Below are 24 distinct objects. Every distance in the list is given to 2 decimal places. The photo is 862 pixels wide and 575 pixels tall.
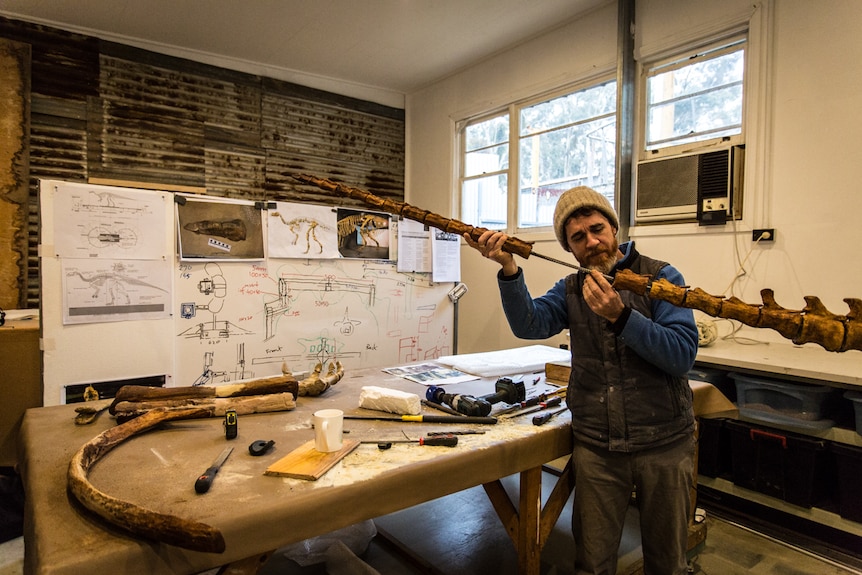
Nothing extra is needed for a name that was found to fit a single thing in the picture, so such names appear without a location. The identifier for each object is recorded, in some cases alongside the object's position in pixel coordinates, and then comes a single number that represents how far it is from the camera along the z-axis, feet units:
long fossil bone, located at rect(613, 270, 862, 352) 3.58
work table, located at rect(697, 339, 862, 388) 6.84
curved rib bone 2.69
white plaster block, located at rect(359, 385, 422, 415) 5.25
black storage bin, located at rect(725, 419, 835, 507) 7.48
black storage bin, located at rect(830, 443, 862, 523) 7.10
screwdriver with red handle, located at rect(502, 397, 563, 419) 5.50
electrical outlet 9.47
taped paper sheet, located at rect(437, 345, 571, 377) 7.49
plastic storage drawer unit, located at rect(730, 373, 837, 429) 7.43
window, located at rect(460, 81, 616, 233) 12.91
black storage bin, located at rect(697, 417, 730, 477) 8.71
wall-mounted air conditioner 9.95
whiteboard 8.55
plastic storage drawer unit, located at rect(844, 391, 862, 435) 6.89
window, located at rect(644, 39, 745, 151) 10.23
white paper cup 4.04
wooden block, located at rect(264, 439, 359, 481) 3.64
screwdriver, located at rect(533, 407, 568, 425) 5.15
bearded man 4.56
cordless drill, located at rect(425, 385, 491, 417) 5.20
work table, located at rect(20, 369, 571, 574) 2.86
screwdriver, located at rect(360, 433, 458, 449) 4.40
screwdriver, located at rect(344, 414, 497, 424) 5.07
